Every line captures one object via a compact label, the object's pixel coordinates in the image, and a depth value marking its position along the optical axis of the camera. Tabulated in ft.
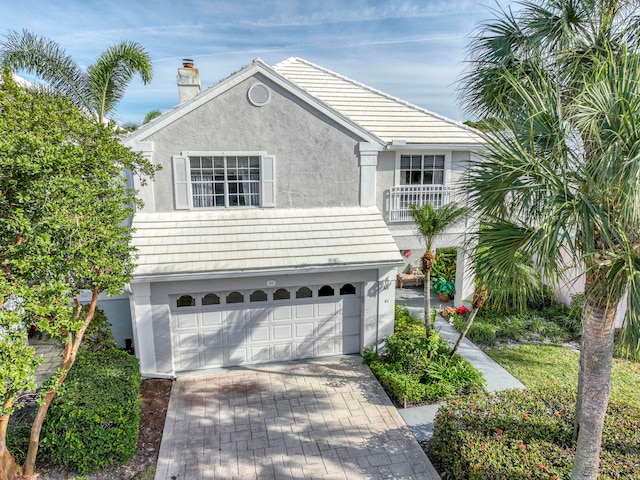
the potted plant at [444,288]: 57.11
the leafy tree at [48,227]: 18.01
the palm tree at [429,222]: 36.73
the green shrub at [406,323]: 44.09
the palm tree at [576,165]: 17.15
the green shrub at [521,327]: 45.03
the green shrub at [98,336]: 32.89
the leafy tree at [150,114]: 118.27
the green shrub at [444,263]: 62.28
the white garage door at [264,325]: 38.11
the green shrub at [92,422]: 25.36
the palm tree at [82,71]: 52.21
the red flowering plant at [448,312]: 50.01
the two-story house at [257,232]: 36.65
